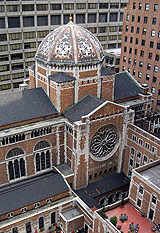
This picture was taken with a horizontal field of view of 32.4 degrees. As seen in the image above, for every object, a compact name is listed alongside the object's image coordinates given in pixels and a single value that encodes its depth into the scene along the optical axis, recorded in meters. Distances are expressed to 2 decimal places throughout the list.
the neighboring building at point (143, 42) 68.25
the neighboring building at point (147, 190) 39.81
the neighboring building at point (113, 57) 96.38
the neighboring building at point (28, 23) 82.86
